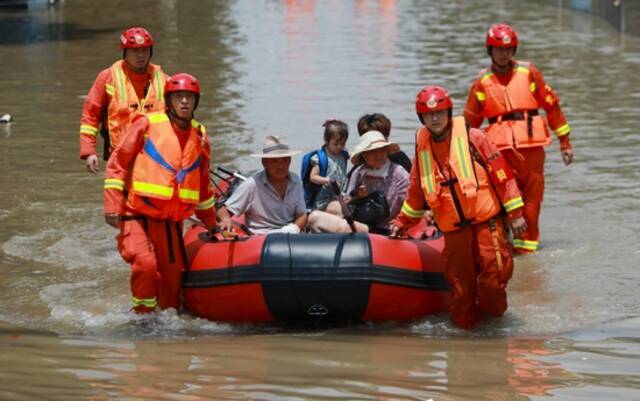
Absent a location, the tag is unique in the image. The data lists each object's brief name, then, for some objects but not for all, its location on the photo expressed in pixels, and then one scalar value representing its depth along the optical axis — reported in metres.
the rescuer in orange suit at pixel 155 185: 13.06
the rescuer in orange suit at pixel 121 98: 15.58
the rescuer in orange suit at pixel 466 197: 12.71
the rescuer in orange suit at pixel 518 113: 16.02
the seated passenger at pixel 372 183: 14.59
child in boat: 15.42
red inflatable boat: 13.05
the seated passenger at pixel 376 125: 15.12
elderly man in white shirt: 14.12
